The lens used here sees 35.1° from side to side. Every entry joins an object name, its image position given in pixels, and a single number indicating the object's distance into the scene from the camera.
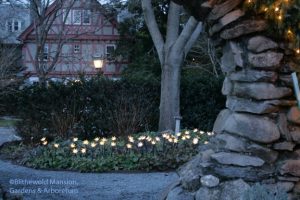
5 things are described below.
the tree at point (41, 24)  18.98
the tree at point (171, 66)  12.70
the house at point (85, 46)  30.55
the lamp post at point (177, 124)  11.12
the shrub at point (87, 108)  11.84
